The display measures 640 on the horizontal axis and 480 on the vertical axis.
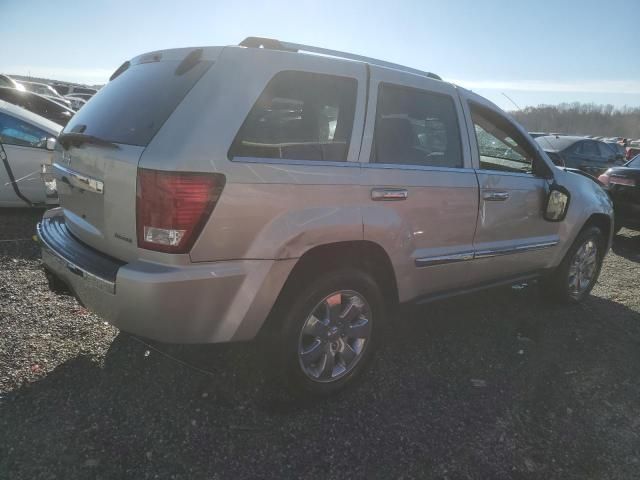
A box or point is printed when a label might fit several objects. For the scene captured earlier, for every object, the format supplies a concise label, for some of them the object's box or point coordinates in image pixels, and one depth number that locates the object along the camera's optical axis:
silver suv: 2.06
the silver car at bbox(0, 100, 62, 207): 5.47
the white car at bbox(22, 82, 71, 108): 18.57
